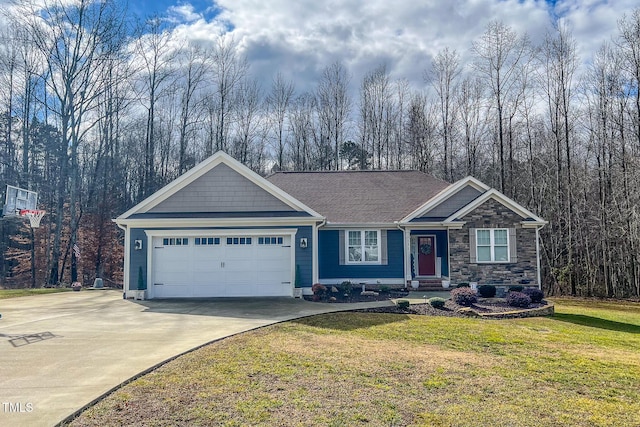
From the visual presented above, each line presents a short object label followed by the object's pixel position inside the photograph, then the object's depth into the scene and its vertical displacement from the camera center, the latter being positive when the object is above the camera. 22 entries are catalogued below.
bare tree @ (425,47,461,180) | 30.94 +11.14
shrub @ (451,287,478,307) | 12.49 -1.77
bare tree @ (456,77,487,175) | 29.16 +8.28
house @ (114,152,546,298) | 14.29 +0.23
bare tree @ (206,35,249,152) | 31.94 +11.43
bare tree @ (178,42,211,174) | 30.72 +11.55
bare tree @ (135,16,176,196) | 28.67 +12.39
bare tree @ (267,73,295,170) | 34.28 +11.23
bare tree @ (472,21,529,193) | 24.83 +10.86
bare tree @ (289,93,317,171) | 34.62 +9.45
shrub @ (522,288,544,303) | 13.09 -1.81
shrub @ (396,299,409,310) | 11.80 -1.85
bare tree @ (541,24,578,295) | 23.47 +8.09
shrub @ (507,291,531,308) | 12.37 -1.88
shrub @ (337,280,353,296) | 14.44 -1.69
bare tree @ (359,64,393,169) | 34.47 +10.69
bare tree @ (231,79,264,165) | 33.06 +10.05
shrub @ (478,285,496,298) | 13.68 -1.78
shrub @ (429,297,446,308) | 12.12 -1.86
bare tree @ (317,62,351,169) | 34.12 +11.36
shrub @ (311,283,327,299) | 13.58 -1.66
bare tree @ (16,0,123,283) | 23.22 +10.56
